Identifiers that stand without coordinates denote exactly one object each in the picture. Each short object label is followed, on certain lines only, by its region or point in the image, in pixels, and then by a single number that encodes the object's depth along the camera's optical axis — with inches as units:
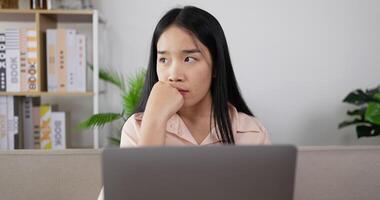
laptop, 20.7
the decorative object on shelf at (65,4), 87.0
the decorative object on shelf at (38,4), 87.2
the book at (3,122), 88.4
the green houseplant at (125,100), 86.0
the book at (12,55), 86.7
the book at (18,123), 88.8
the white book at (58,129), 90.4
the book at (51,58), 88.0
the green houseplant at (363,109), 92.4
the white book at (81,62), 88.9
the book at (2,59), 86.8
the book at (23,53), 87.0
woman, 36.8
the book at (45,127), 89.8
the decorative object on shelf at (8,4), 87.0
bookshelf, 86.0
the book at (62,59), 88.3
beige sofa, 44.2
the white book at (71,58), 88.4
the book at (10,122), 88.4
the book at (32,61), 86.7
